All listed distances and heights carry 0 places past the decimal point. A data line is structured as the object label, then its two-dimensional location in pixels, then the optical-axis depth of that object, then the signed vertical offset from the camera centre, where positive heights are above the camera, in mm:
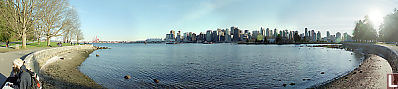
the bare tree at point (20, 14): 35438 +5928
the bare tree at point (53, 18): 41759 +6841
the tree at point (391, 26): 53938 +4423
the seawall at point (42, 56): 15830 -1730
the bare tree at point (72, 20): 57738 +7663
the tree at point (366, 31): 85750 +4826
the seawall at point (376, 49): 33094 -2325
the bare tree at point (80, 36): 114238 +4265
